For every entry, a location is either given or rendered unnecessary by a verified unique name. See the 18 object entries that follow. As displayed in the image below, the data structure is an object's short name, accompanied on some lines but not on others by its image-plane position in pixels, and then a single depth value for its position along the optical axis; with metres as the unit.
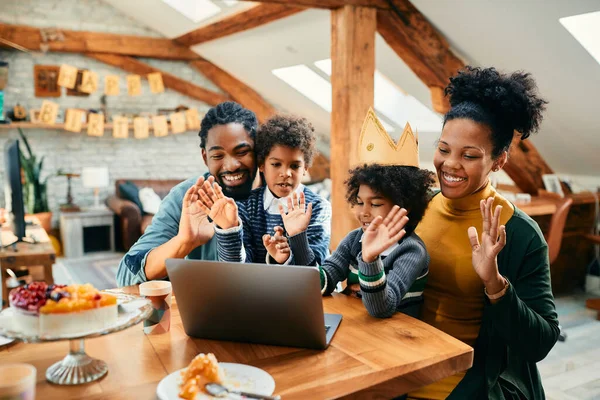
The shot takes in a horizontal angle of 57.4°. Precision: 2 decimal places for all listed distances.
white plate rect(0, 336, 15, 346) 1.17
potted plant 5.52
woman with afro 1.37
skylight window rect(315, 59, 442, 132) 5.29
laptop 1.12
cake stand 0.98
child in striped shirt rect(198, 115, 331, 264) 1.73
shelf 5.74
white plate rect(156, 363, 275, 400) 0.96
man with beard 1.70
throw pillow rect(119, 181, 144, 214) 5.82
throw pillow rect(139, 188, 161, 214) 5.79
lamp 5.70
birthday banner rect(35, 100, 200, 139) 5.87
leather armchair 5.49
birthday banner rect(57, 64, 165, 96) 5.91
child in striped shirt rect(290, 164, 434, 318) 1.32
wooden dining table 1.00
